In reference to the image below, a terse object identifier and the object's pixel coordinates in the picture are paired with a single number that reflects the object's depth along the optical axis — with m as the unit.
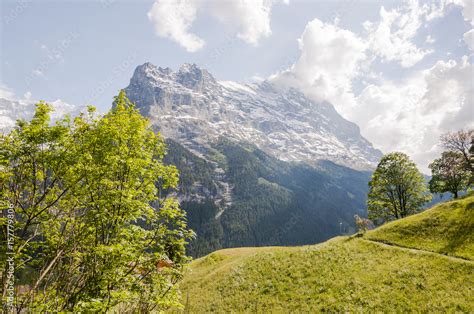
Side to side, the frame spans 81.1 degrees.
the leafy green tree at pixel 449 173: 47.83
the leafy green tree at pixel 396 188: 62.94
